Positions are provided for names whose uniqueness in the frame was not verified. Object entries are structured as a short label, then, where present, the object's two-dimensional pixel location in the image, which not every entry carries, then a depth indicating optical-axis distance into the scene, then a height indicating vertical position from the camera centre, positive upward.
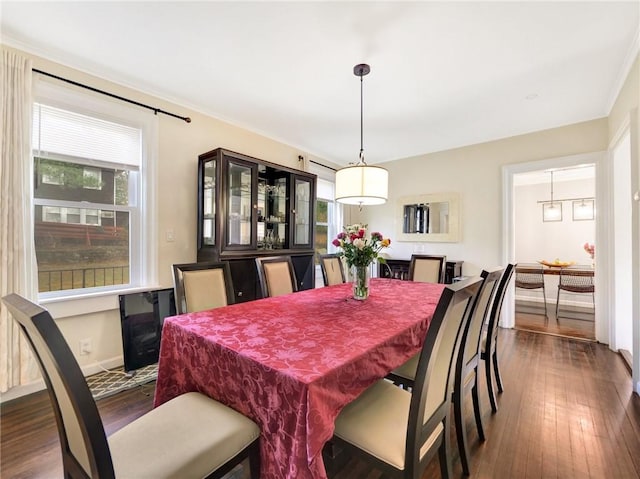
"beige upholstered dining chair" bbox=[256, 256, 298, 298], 2.42 -0.32
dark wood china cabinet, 2.96 +0.28
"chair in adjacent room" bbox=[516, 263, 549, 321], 4.70 -0.67
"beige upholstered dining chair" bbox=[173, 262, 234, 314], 1.87 -0.32
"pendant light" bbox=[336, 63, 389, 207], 2.28 +0.45
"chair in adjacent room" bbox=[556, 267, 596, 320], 4.32 -0.66
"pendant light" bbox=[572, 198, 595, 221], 5.18 +0.51
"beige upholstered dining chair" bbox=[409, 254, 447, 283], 3.11 -0.33
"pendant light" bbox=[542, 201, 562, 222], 5.44 +0.49
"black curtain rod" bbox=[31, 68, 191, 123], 2.24 +1.26
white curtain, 2.00 +0.21
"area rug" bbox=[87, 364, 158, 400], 2.22 -1.15
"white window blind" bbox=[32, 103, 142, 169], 2.26 +0.88
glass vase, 2.10 -0.32
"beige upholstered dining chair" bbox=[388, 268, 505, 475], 1.41 -0.72
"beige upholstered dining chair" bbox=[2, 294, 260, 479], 0.77 -0.68
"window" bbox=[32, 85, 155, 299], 2.31 +0.41
